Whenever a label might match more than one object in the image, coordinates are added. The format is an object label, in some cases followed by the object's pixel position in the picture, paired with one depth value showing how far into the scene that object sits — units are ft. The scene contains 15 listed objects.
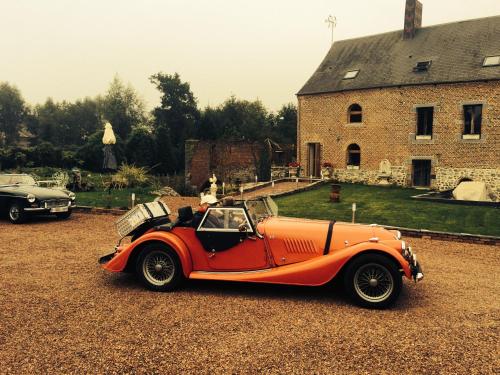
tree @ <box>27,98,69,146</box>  193.16
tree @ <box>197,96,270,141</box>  157.17
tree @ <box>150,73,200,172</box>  177.37
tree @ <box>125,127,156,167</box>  115.59
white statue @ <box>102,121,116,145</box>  51.39
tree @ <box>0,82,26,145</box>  197.47
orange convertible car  17.90
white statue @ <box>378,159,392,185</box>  77.66
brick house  68.08
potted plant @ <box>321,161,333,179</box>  83.41
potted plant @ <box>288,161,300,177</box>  87.39
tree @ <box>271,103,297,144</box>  160.86
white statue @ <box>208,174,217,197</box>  54.05
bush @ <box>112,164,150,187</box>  67.26
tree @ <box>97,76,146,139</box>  184.03
